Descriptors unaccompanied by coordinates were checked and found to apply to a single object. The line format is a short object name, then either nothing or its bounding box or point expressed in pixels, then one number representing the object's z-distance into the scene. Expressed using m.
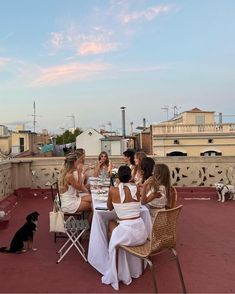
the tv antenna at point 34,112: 24.21
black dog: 3.01
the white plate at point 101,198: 2.99
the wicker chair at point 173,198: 2.95
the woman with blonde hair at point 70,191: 3.16
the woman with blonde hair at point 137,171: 3.48
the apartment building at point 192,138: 18.88
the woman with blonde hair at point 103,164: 4.66
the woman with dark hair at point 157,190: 2.76
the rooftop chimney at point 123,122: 22.77
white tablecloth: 2.59
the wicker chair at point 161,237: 2.17
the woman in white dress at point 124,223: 2.31
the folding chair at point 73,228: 2.88
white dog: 5.38
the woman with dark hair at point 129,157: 4.62
